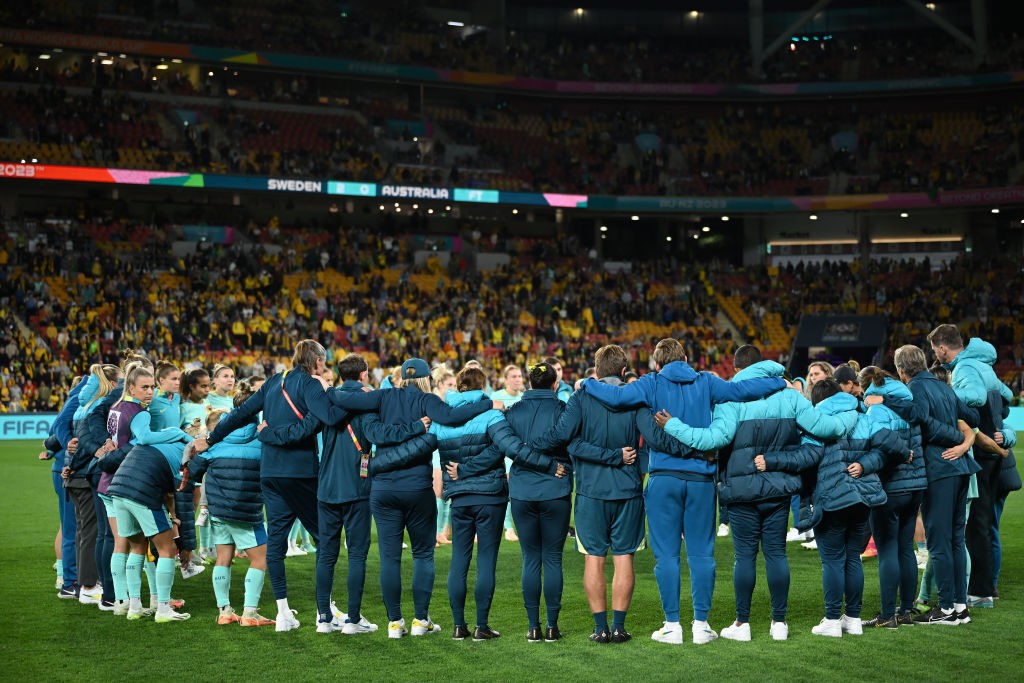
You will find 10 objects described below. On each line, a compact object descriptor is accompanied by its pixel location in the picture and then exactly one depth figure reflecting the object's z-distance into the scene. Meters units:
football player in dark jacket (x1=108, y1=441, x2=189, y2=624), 9.66
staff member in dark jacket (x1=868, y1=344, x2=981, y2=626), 9.44
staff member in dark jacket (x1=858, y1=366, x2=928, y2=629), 9.20
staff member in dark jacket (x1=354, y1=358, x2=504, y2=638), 8.91
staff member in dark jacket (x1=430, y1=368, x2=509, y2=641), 9.02
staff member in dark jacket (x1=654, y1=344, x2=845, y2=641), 8.66
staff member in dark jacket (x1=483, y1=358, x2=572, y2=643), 8.80
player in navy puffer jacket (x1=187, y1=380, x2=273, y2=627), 9.57
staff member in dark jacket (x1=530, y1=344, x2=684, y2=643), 8.69
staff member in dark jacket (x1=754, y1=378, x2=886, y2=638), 8.83
